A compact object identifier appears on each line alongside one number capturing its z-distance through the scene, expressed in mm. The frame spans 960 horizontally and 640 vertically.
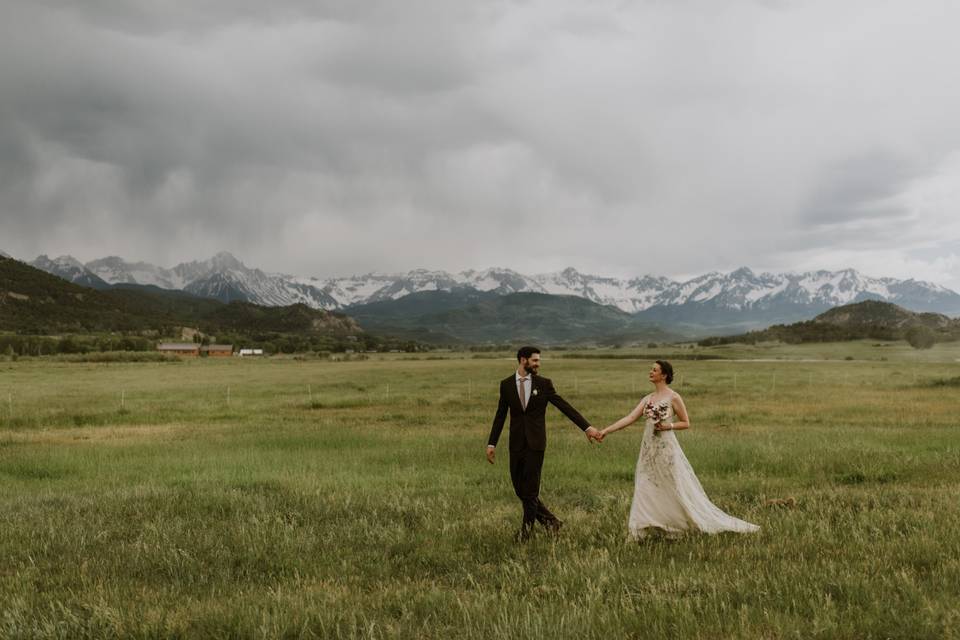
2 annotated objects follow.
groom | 10836
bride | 10195
